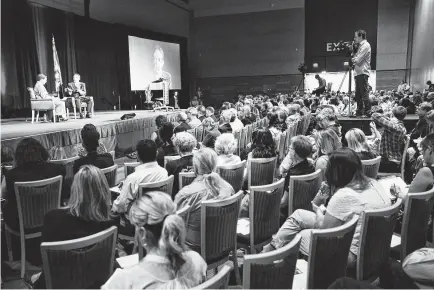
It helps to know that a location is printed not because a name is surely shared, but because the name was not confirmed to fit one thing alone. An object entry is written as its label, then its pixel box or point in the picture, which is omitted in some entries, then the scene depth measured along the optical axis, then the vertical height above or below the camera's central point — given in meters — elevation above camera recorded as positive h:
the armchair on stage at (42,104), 8.41 -0.20
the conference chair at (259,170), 3.98 -0.81
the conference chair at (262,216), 2.77 -0.93
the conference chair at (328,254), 1.87 -0.82
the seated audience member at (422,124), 5.57 -0.50
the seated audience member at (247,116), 7.98 -0.51
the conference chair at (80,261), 1.78 -0.81
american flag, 10.17 +0.62
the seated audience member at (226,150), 4.01 -0.61
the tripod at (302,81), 17.33 +0.48
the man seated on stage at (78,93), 9.90 +0.03
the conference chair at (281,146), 5.69 -0.80
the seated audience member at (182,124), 5.54 -0.48
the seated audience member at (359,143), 3.79 -0.52
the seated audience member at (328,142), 3.74 -0.50
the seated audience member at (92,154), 3.68 -0.60
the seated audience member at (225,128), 6.02 -0.56
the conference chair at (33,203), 2.94 -0.86
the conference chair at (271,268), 1.53 -0.73
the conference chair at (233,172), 3.62 -0.76
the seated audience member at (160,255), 1.46 -0.64
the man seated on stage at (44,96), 8.69 -0.03
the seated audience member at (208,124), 6.98 -0.58
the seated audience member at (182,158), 3.73 -0.64
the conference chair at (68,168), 3.82 -0.77
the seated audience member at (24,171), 3.12 -0.63
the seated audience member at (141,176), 2.99 -0.68
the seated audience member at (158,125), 5.54 -0.52
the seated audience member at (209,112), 8.24 -0.42
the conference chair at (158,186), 2.86 -0.70
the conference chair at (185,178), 3.23 -0.72
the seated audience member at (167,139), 4.61 -0.57
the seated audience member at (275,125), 5.94 -0.57
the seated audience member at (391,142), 4.96 -0.68
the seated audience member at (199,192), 2.69 -0.70
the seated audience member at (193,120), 7.43 -0.54
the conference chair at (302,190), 3.04 -0.80
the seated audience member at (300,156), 3.38 -0.58
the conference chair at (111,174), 3.35 -0.71
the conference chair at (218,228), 2.45 -0.90
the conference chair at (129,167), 3.78 -0.72
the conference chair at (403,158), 4.77 -0.84
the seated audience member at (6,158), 4.07 -0.67
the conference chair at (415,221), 2.40 -0.84
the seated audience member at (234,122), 7.15 -0.56
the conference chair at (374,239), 2.12 -0.85
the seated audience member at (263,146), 4.16 -0.59
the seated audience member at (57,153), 6.01 -0.92
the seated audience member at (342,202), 2.34 -0.69
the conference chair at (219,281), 1.29 -0.65
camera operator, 7.03 +0.45
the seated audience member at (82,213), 2.08 -0.66
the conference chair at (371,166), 3.54 -0.71
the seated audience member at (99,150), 4.47 -0.67
